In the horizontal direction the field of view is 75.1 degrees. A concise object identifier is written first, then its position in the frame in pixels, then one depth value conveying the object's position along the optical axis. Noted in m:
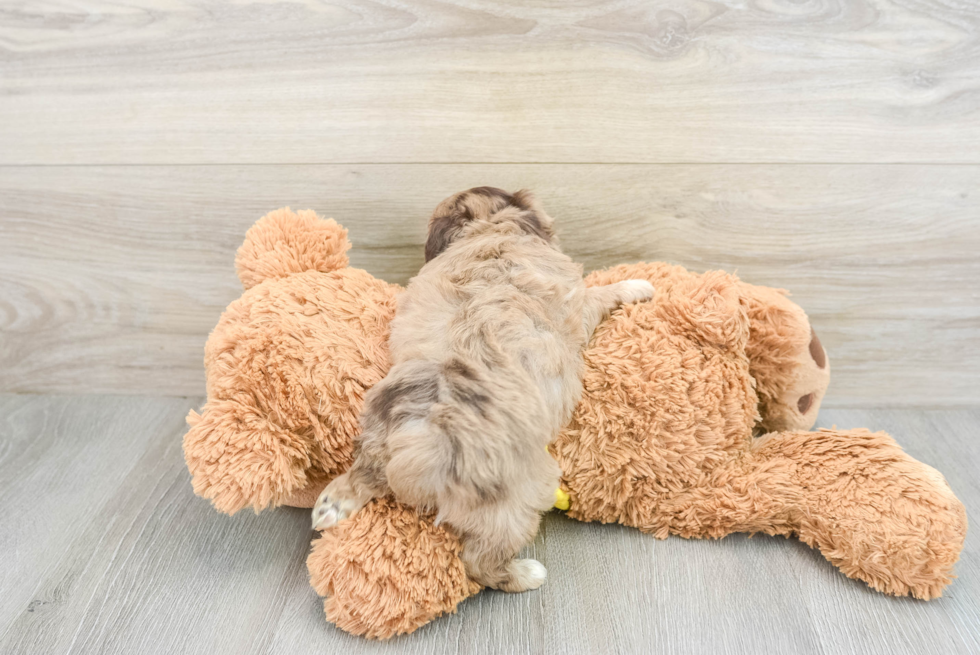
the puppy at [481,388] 0.72
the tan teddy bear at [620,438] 0.79
